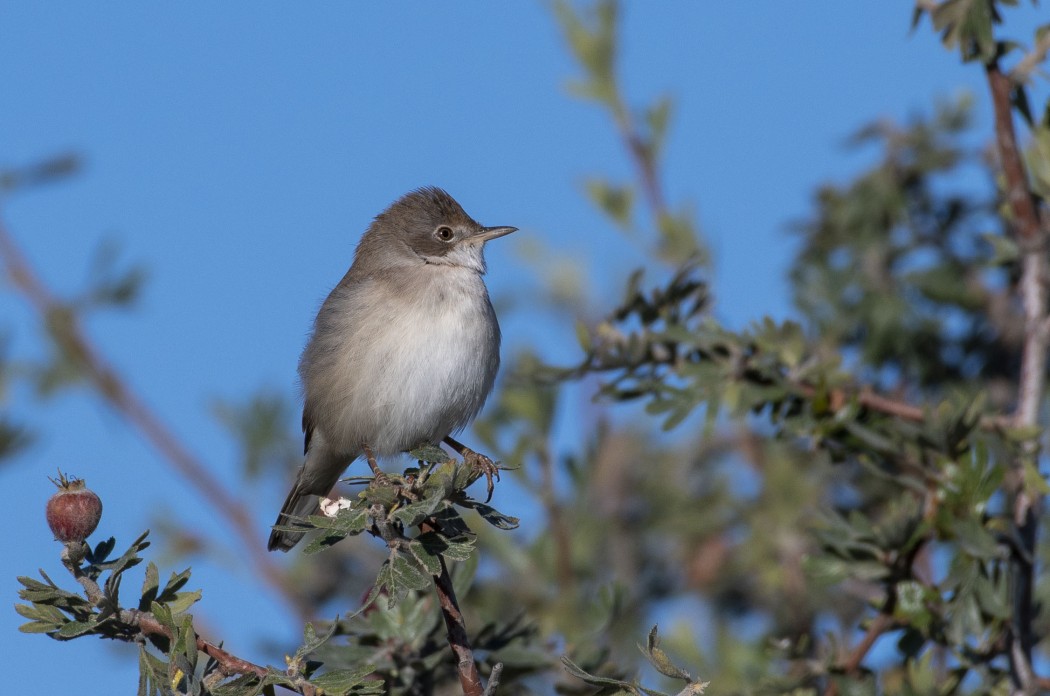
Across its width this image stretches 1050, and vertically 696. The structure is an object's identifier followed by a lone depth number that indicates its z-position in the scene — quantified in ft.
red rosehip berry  15.06
